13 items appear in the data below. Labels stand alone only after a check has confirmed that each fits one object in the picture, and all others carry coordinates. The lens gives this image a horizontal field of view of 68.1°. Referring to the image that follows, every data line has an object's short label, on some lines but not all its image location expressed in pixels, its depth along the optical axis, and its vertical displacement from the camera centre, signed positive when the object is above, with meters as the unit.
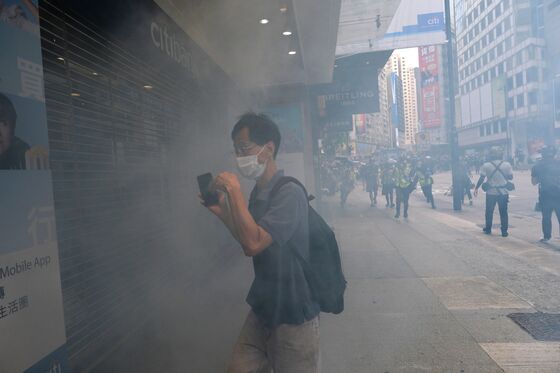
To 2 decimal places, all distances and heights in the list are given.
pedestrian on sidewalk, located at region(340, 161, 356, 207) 10.68 -0.51
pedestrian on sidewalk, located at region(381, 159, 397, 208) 9.21 -0.36
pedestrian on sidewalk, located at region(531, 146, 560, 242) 5.04 -0.42
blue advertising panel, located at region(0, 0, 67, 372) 1.14 -0.08
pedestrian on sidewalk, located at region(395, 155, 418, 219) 8.02 -0.46
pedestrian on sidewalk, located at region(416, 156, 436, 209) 8.95 -0.44
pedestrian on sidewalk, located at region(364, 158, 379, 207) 10.39 -0.41
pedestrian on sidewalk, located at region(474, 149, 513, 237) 5.54 -0.38
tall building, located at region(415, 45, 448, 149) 54.78 +9.41
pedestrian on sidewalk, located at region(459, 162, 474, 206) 9.00 -0.57
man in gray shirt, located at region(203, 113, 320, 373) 1.17 -0.26
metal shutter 1.93 -0.01
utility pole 8.77 +0.17
